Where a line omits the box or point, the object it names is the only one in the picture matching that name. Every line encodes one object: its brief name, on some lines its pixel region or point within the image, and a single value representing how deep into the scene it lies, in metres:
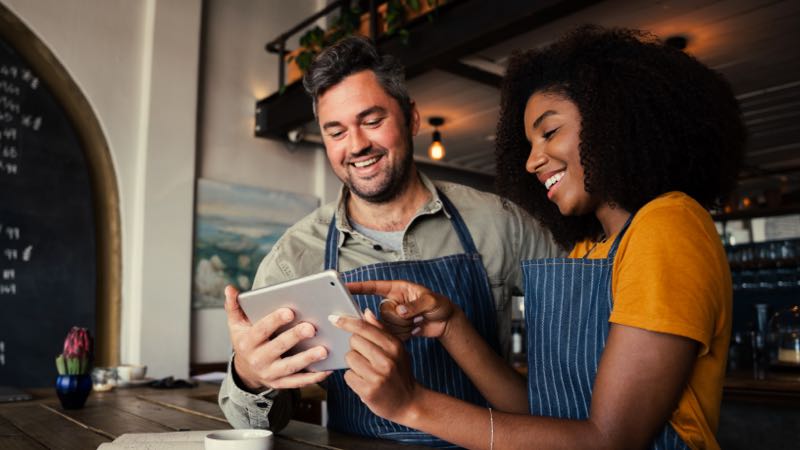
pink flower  2.08
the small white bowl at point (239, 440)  1.07
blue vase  2.03
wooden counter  1.49
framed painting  4.76
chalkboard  3.84
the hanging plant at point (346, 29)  3.82
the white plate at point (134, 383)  2.79
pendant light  5.00
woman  1.01
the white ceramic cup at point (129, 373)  2.82
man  1.67
